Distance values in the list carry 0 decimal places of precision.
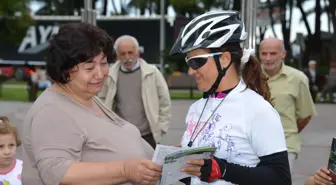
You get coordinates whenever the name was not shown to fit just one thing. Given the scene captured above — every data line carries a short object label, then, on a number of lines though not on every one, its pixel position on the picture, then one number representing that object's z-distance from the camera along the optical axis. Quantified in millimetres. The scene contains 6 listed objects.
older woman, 2107
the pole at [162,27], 26598
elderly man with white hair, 5707
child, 4152
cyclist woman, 2107
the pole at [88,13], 6352
